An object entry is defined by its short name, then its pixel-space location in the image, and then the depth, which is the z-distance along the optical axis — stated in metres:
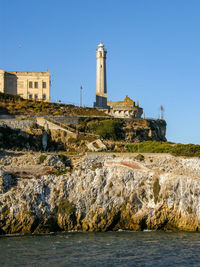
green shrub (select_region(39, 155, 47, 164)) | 55.80
